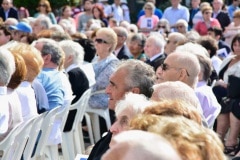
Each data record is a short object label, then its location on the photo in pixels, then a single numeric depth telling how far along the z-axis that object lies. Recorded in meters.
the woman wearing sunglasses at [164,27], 18.60
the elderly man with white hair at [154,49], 11.97
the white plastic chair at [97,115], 10.87
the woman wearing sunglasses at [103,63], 11.08
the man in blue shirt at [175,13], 21.35
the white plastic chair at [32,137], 7.32
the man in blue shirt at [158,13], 22.54
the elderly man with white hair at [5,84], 6.59
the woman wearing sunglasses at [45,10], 21.39
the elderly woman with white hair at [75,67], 10.38
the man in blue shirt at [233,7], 23.17
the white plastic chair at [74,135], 9.54
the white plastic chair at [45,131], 7.85
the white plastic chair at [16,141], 6.64
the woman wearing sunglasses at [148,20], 20.69
